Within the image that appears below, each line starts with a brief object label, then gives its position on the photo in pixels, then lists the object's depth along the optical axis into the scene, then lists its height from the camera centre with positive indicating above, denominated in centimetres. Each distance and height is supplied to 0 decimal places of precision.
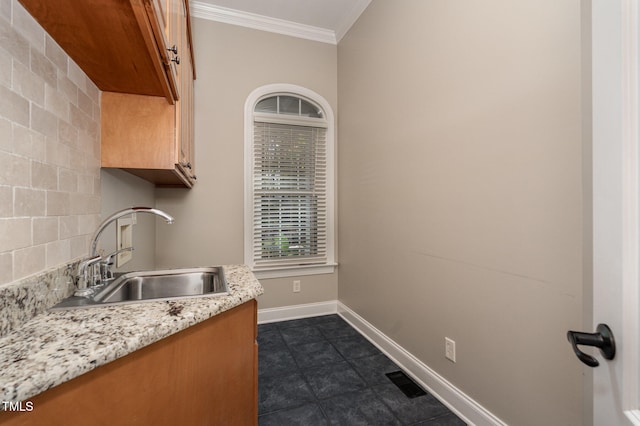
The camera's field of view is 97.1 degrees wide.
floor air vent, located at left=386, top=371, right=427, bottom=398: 175 -112
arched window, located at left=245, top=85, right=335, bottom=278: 282 +33
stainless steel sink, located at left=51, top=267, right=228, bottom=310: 127 -34
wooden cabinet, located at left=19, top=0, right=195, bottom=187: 80 +56
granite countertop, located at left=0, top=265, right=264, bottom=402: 56 -32
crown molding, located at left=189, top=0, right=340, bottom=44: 261 +189
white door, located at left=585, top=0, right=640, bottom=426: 53 +2
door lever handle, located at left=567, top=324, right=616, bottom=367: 57 -27
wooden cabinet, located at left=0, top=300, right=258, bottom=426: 62 -48
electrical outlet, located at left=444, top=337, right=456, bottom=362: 162 -79
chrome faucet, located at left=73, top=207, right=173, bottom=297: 107 -20
